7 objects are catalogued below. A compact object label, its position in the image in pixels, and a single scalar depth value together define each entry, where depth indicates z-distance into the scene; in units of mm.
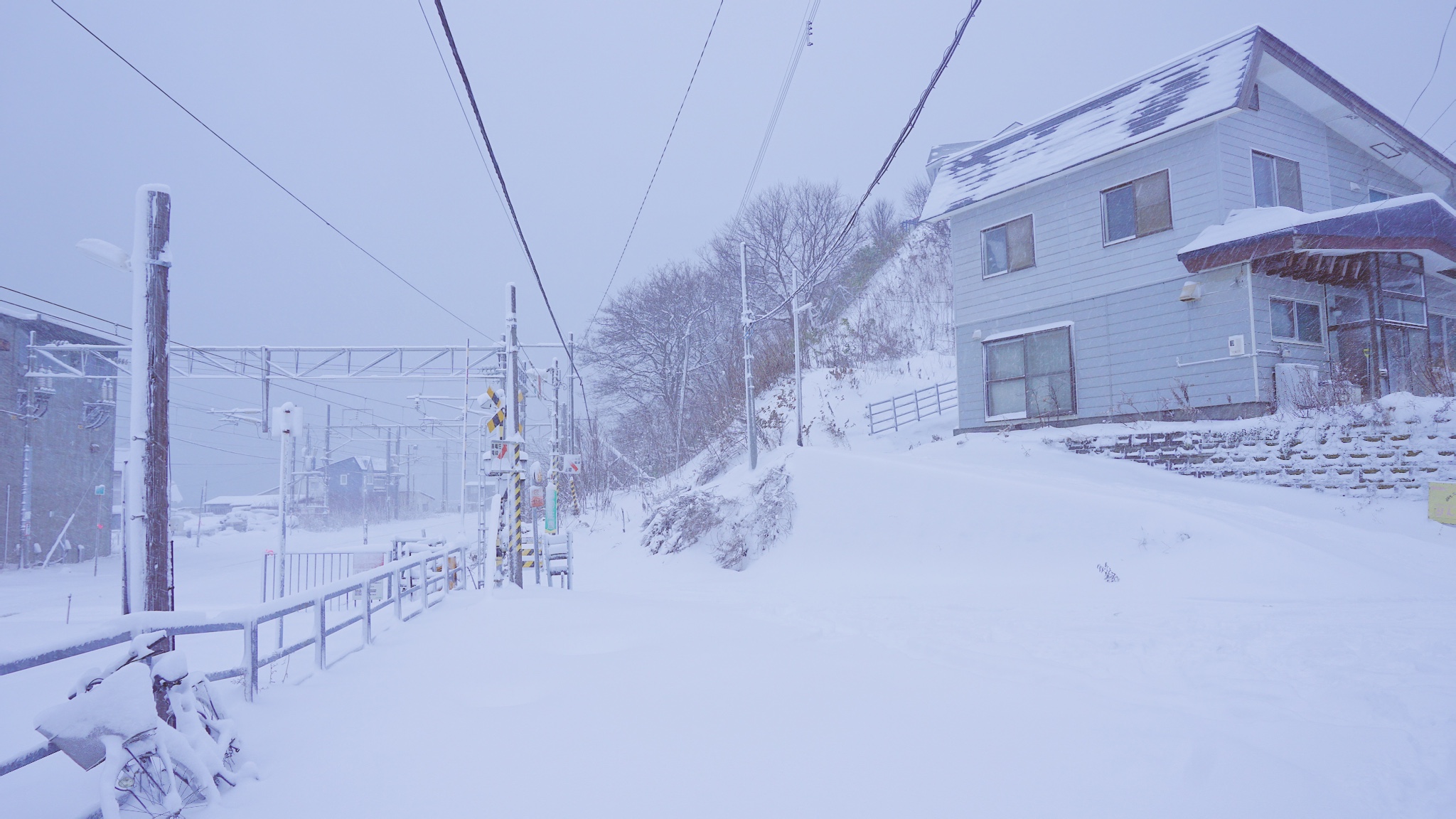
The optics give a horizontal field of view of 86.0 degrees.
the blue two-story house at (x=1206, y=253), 15328
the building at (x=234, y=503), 84562
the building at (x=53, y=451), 24422
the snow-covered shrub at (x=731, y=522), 18156
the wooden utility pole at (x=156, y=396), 5812
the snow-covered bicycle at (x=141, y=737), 3477
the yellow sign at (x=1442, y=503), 11352
